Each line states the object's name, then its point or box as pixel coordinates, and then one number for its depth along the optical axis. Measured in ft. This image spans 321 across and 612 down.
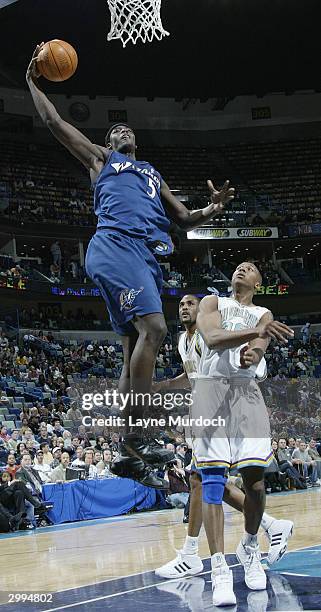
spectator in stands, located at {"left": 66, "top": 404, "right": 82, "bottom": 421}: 51.21
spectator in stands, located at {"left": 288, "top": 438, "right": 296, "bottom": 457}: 52.47
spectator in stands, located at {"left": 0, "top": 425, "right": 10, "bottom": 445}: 40.95
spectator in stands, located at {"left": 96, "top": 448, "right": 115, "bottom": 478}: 39.21
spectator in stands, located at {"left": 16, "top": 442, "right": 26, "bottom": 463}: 37.52
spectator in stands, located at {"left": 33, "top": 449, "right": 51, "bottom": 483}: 37.32
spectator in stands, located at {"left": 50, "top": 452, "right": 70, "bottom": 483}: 37.37
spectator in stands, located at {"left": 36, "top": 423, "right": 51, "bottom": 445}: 44.34
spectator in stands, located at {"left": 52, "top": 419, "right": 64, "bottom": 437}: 46.78
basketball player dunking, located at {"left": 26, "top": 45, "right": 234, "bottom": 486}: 12.89
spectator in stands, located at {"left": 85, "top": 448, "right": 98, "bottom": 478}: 38.80
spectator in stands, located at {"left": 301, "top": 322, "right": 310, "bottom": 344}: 85.40
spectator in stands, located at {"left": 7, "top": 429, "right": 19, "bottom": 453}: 40.37
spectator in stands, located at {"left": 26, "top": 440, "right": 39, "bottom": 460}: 39.35
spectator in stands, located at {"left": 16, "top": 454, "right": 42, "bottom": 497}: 34.68
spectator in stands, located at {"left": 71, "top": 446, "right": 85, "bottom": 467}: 39.04
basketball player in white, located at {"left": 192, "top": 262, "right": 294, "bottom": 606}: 16.88
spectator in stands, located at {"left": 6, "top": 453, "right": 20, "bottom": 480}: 34.78
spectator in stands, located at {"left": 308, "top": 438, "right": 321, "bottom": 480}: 52.85
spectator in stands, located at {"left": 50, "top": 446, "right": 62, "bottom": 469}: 38.75
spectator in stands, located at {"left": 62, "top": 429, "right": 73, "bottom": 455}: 41.76
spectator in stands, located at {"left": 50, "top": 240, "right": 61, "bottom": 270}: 92.34
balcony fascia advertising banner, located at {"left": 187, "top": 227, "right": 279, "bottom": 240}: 95.35
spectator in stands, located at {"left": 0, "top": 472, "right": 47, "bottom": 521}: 32.89
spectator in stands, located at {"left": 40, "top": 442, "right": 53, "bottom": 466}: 39.19
